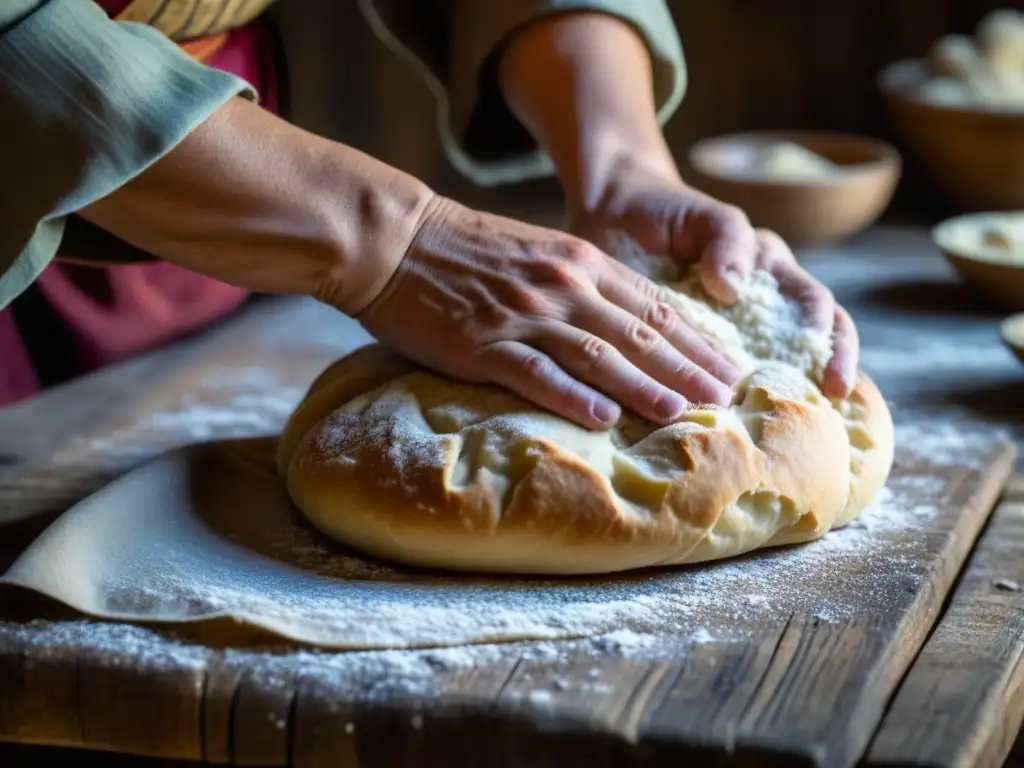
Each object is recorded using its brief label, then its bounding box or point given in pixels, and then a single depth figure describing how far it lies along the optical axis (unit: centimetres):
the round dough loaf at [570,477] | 105
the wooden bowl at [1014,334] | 158
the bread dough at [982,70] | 223
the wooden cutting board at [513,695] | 87
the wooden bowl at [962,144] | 220
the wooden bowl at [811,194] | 214
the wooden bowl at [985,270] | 184
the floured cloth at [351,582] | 100
